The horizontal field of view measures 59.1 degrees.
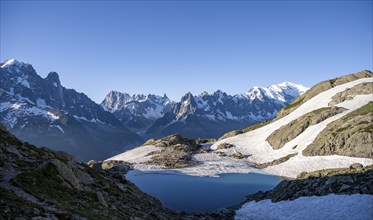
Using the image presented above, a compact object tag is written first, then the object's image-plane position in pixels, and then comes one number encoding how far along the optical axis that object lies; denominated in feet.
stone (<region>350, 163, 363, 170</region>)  212.02
